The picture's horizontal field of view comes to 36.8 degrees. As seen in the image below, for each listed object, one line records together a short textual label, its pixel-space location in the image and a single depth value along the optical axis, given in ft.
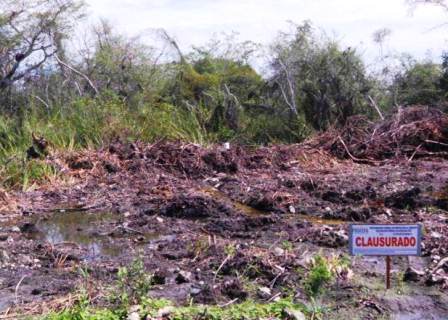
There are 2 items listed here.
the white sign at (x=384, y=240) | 15.31
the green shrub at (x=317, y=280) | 15.75
